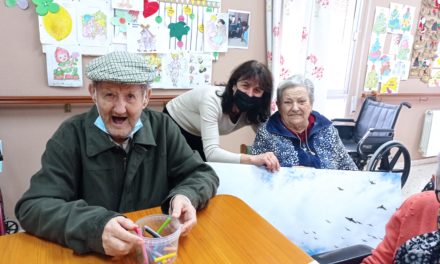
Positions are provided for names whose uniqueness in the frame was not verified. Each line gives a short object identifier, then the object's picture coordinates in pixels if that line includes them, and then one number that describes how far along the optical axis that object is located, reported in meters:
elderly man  0.81
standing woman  1.67
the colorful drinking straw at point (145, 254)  0.73
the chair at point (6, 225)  1.86
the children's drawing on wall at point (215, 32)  2.44
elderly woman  1.72
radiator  4.00
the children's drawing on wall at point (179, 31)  2.32
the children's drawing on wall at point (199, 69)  2.46
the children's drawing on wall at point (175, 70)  2.38
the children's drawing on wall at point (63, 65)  2.03
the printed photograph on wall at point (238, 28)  2.53
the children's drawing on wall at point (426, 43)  3.69
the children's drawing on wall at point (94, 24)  2.05
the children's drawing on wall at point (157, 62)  2.31
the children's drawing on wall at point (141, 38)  2.21
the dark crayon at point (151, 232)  0.79
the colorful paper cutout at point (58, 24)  1.97
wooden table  0.77
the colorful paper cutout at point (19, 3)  1.89
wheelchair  2.21
